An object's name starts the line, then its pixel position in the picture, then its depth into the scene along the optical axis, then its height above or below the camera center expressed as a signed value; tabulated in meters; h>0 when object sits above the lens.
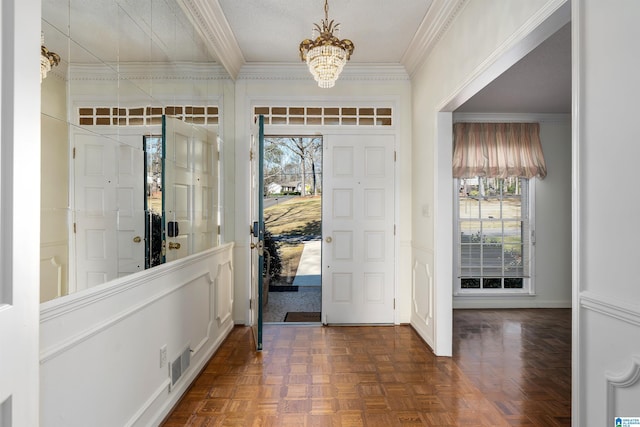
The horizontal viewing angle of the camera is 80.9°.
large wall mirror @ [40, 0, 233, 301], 1.38 +0.34
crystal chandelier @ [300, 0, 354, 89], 2.62 +1.12
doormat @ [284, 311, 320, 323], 4.64 -1.33
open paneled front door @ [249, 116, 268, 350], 3.38 -0.18
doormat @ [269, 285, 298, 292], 5.93 -1.20
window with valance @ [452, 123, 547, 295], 5.20 -0.30
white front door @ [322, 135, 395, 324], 4.27 -0.20
